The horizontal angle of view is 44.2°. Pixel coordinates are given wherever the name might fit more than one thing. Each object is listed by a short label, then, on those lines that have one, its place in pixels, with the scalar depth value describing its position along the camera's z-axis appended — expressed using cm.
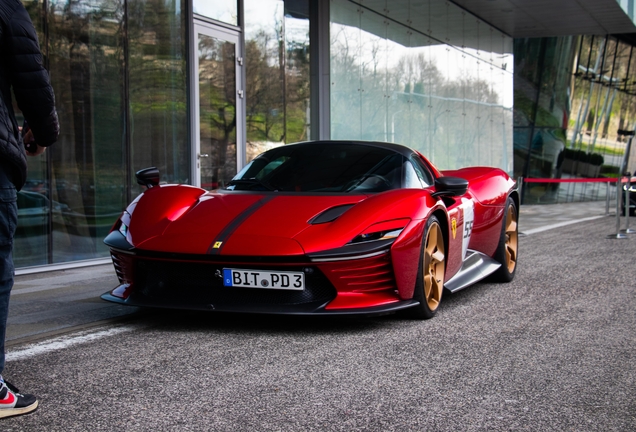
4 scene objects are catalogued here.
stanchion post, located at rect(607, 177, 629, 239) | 1158
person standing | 289
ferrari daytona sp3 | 432
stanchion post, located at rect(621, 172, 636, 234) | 1265
